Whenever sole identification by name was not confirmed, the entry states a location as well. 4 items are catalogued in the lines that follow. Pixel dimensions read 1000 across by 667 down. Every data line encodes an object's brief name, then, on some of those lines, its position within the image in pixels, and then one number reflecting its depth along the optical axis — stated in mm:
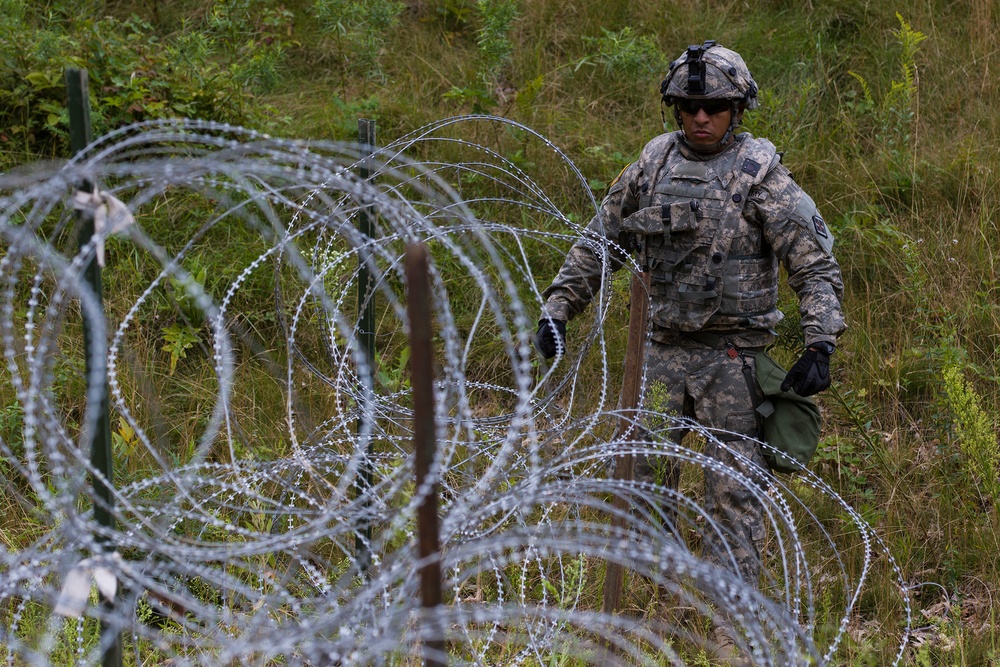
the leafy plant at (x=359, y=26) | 13945
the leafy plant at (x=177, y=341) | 9852
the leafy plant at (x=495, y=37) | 12992
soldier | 7121
